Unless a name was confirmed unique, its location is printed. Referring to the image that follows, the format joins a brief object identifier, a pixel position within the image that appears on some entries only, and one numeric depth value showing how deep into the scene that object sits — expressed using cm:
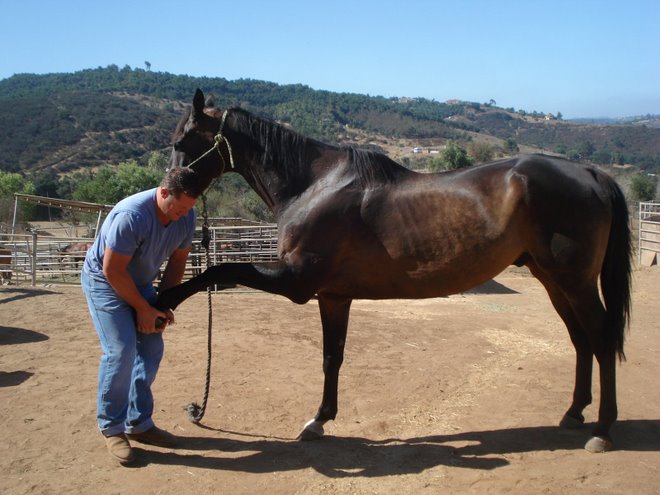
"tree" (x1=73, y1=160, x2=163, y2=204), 3366
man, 311
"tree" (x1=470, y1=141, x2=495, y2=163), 3971
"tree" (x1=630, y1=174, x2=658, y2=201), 2867
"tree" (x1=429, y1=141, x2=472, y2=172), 2956
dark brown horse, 350
